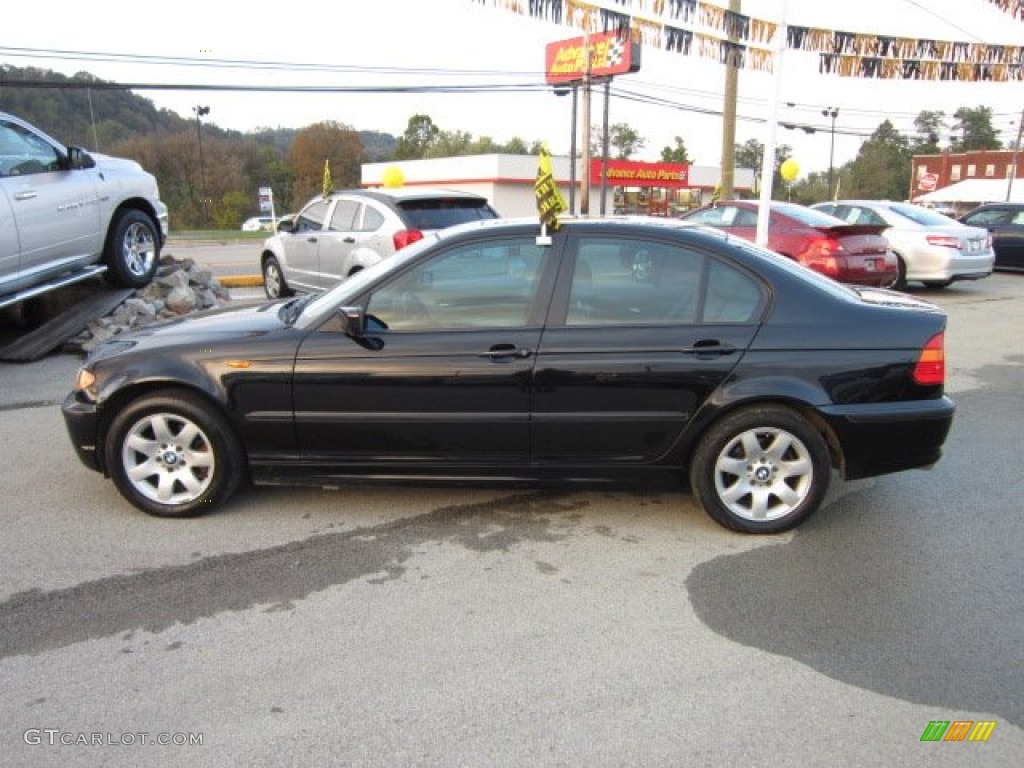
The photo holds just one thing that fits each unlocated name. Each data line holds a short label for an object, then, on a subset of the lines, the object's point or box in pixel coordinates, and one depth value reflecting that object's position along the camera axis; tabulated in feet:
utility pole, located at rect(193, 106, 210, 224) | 185.47
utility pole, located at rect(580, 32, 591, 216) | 74.13
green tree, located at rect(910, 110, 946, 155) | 321.73
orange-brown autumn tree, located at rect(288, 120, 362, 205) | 280.72
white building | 150.00
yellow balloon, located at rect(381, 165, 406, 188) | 84.28
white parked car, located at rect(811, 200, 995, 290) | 42.06
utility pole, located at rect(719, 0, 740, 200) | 61.67
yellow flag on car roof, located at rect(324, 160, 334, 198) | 39.99
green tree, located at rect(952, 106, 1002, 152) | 289.33
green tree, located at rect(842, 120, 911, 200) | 289.74
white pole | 33.37
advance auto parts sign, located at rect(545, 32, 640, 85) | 90.22
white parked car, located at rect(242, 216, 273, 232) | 174.60
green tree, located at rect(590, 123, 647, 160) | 309.63
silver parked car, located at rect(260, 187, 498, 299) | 29.94
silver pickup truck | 23.99
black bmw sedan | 12.85
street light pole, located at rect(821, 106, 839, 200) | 181.57
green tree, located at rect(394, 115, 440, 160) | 324.39
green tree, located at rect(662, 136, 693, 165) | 285.72
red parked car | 35.37
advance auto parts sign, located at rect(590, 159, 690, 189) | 154.72
